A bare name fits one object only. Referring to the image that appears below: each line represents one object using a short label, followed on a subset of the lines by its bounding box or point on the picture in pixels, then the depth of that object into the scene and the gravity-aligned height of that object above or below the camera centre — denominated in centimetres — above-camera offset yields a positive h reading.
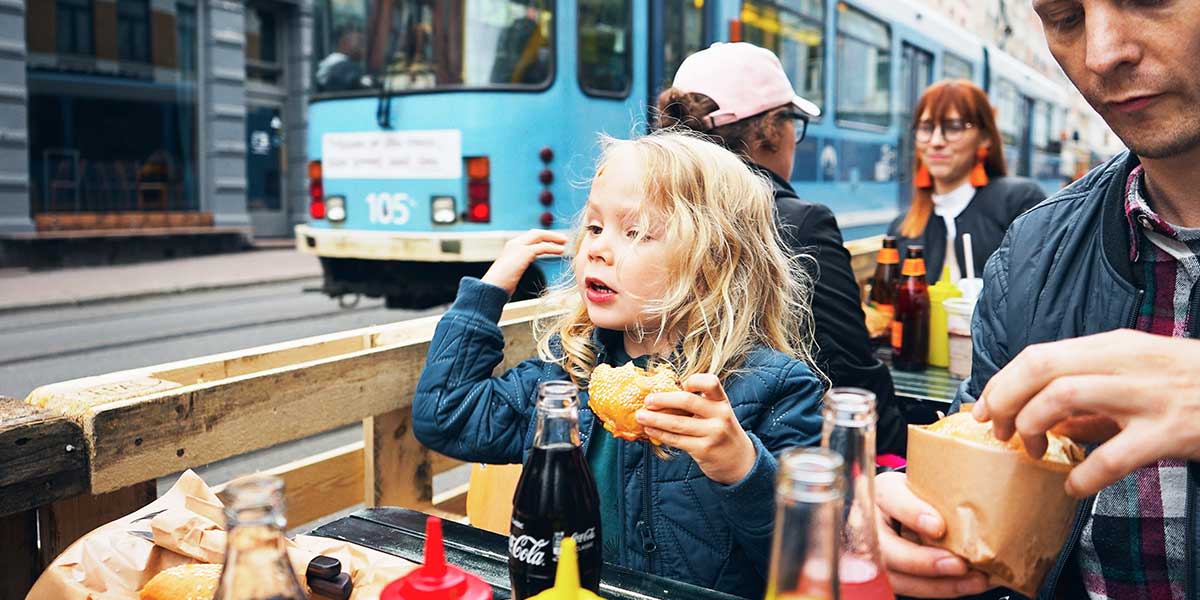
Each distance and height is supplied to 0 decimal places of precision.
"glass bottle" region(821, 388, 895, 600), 96 -27
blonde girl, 190 -27
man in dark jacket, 99 -15
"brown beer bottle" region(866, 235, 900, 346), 364 -24
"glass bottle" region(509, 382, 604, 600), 126 -38
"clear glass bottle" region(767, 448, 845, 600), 82 -26
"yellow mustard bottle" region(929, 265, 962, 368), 348 -40
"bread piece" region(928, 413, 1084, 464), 100 -23
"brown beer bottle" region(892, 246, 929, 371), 349 -36
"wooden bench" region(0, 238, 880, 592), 162 -42
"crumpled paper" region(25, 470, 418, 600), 126 -46
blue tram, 705 +77
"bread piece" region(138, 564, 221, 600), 120 -46
